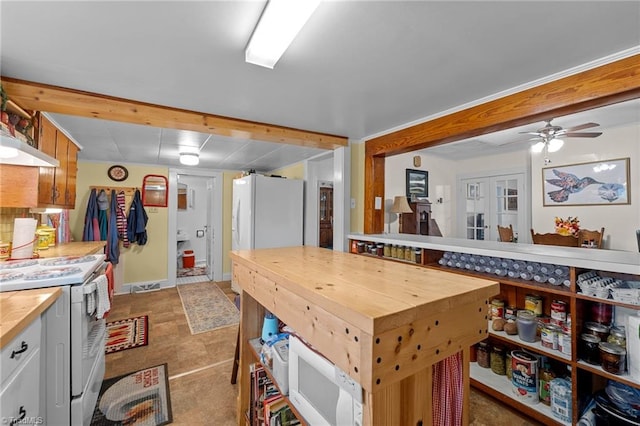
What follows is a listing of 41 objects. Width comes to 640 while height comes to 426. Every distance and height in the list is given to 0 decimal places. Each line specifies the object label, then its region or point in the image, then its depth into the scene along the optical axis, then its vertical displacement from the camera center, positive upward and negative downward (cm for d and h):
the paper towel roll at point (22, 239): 209 -18
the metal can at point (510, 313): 203 -72
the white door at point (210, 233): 529 -35
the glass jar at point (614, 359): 146 -76
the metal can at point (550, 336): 171 -75
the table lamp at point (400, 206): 409 +15
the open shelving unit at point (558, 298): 149 -56
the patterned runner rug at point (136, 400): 179 -132
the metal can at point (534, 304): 192 -62
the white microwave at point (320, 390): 78 -59
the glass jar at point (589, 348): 155 -76
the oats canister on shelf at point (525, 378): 181 -108
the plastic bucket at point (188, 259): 620 -99
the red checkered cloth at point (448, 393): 97 -63
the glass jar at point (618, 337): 150 -67
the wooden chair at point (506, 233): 440 -27
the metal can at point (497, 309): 207 -71
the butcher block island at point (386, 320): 68 -31
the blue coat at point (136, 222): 440 -11
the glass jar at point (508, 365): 200 -110
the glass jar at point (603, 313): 161 -57
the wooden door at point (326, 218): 492 -4
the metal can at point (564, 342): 164 -76
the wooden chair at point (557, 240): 343 -30
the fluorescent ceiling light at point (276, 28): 110 +84
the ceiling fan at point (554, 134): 283 +89
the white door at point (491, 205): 478 +20
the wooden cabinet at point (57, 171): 233 +44
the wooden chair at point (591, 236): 361 -26
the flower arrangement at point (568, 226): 392 -14
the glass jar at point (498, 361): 207 -109
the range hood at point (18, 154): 130 +35
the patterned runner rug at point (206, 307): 324 -127
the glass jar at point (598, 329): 157 -65
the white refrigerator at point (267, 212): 409 +5
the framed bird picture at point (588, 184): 361 +46
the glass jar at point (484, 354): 215 -109
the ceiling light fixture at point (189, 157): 373 +79
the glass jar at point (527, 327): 184 -74
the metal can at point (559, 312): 171 -60
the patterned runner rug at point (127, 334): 272 -128
